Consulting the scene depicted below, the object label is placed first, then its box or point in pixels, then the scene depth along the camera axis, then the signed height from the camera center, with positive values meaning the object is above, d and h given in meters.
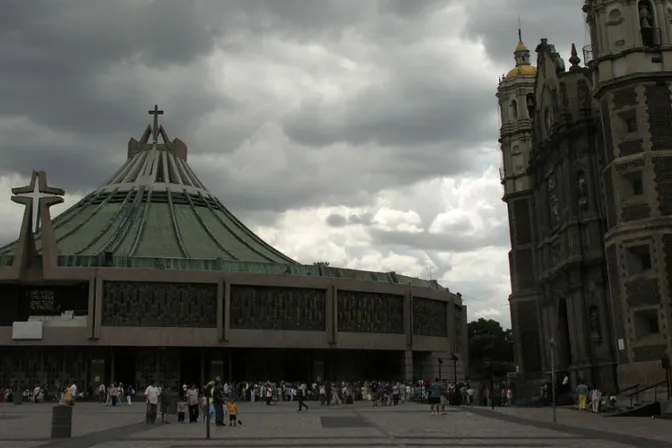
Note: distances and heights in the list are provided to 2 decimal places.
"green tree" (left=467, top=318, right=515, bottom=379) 101.69 +4.65
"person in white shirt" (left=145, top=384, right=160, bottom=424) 26.09 -0.50
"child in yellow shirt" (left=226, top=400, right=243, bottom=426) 24.52 -0.79
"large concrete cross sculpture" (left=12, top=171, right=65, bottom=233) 53.16 +13.09
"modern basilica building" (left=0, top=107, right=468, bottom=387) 51.25 +5.18
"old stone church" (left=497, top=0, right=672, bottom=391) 32.56 +8.61
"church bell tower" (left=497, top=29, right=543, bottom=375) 52.66 +12.14
